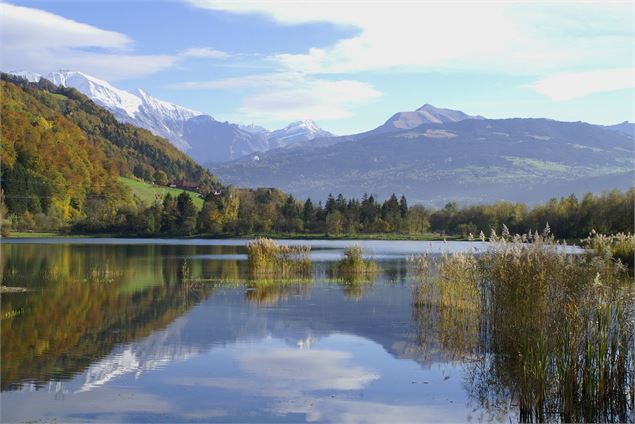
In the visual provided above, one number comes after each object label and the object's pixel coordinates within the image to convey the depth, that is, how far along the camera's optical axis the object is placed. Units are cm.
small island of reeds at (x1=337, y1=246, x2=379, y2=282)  3495
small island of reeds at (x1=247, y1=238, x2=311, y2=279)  3391
